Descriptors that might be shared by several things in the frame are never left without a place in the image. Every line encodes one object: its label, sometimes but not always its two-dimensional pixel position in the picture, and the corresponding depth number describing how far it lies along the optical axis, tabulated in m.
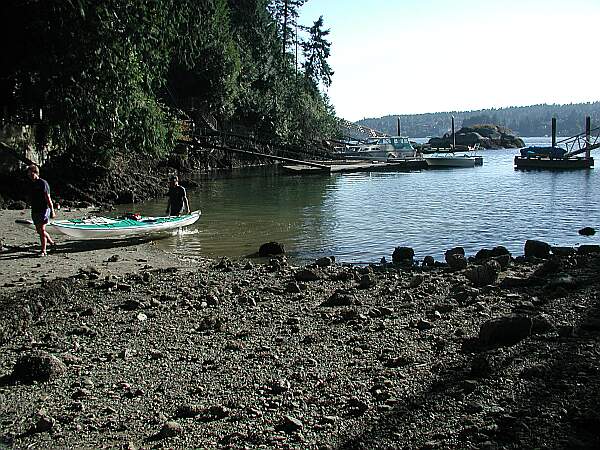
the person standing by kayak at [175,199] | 21.20
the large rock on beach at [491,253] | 17.56
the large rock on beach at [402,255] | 17.40
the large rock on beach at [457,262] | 15.52
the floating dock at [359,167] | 55.12
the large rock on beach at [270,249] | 18.45
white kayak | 17.41
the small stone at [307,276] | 14.12
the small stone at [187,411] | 6.78
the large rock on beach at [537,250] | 17.97
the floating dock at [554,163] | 64.25
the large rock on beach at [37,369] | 7.69
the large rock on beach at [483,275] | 13.58
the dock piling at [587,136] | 67.00
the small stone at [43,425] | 6.43
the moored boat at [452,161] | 70.38
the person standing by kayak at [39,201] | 15.89
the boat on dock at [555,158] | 64.38
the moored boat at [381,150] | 72.44
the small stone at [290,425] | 6.39
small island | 131.50
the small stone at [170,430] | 6.30
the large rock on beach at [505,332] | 8.84
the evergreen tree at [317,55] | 87.50
